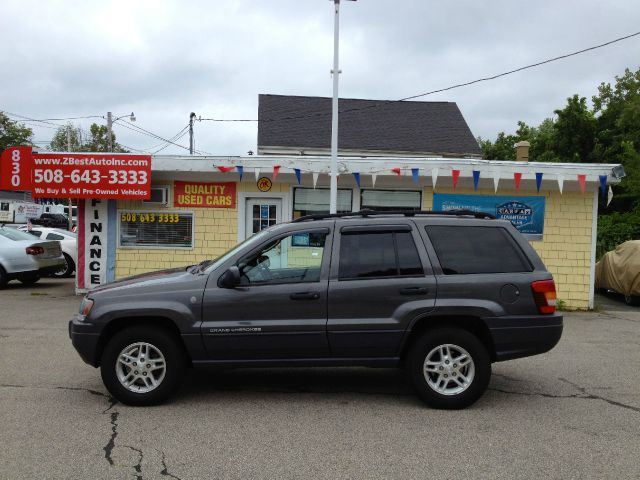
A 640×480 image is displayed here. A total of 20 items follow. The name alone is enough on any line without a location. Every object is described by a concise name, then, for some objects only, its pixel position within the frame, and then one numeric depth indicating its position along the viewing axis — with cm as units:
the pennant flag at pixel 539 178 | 1143
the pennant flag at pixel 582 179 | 1131
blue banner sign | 1206
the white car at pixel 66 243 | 1647
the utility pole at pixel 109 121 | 3534
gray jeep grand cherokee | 517
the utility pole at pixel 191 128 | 3597
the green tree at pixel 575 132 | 2712
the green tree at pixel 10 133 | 5144
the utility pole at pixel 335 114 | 1088
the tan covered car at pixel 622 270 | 1305
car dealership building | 1172
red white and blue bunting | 1141
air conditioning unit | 1240
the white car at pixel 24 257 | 1380
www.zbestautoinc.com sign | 1183
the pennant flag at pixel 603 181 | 1135
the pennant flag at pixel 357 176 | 1173
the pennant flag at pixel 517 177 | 1139
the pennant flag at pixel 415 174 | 1152
